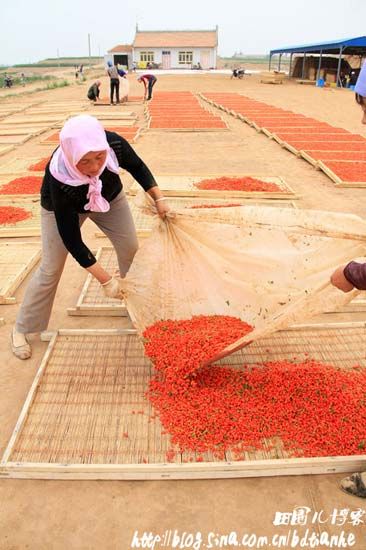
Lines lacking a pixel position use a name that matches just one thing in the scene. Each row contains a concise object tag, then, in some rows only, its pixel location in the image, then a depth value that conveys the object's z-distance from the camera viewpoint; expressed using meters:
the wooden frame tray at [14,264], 3.35
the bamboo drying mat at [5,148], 8.07
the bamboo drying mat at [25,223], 4.41
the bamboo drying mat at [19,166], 6.44
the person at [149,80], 15.77
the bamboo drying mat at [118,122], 10.52
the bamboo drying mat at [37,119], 11.63
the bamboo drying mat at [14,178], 5.35
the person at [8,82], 26.26
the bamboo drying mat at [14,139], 8.98
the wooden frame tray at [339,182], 5.88
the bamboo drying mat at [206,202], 4.90
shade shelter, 22.31
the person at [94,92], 15.24
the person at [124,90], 15.88
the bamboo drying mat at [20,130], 9.96
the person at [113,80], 13.47
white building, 41.94
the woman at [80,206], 1.98
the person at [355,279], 1.62
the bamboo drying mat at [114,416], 1.86
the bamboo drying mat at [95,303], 3.12
